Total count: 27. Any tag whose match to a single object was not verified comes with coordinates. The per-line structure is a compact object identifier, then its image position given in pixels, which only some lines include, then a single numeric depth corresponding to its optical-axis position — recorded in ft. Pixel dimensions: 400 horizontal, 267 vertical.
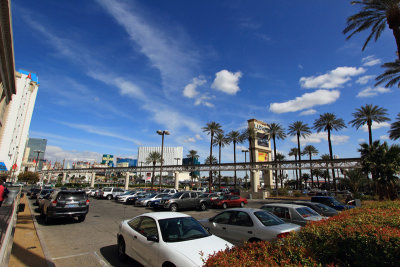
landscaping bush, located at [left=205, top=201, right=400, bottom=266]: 9.41
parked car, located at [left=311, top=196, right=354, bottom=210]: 47.70
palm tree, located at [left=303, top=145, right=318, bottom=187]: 199.52
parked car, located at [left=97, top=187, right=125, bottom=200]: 98.79
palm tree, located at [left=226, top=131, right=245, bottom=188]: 184.34
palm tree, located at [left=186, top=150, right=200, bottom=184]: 254.78
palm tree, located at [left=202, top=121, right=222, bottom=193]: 170.71
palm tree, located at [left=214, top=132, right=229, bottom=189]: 186.17
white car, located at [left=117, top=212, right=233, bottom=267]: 14.14
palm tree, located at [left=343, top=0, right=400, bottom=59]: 51.75
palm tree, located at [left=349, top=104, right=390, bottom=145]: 118.11
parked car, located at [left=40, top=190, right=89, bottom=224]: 36.11
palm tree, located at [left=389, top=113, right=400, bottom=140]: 100.42
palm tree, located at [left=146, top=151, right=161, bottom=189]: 206.47
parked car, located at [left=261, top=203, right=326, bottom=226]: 27.25
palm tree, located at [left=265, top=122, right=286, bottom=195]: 167.32
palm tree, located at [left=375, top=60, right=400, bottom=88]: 69.50
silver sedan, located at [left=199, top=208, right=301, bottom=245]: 20.31
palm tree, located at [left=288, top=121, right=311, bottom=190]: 158.30
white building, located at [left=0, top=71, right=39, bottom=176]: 179.62
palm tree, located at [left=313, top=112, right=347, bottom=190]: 134.92
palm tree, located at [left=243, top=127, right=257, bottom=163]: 176.52
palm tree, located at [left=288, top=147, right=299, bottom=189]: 213.87
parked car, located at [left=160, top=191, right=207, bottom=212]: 58.75
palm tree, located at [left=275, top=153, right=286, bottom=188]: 249.65
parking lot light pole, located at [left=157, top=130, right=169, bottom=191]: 104.94
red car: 68.64
